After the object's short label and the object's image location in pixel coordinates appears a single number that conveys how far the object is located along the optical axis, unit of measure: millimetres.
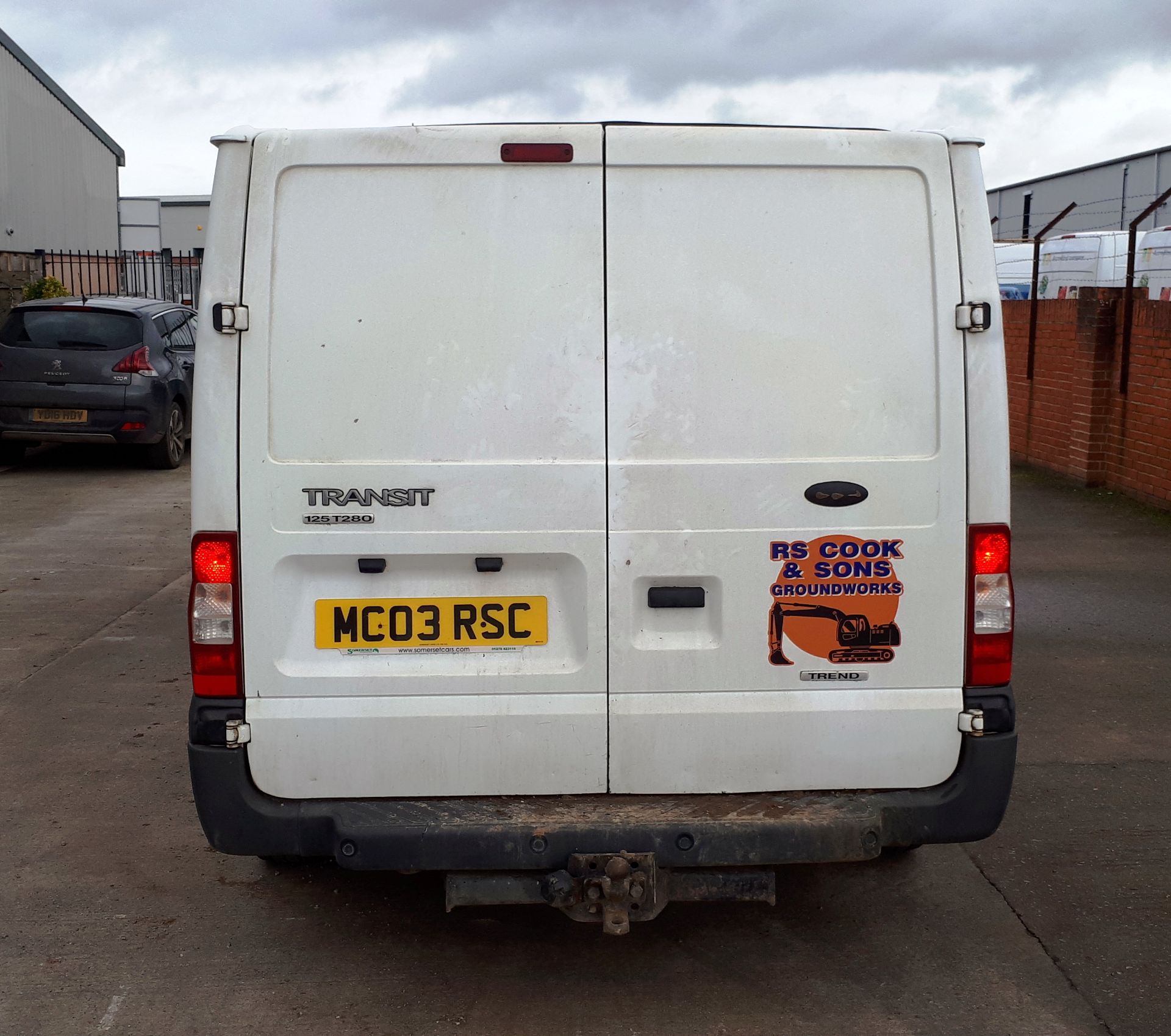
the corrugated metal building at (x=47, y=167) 22344
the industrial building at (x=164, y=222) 38500
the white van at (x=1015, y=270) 16203
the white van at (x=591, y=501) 3266
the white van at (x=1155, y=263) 12078
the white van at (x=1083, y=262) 14117
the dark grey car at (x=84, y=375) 12664
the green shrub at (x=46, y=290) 19828
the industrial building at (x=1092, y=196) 26494
